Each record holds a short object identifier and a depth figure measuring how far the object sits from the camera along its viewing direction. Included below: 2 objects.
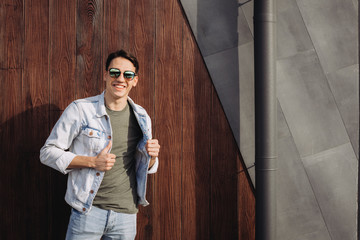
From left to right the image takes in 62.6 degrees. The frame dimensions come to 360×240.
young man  1.80
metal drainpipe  2.42
